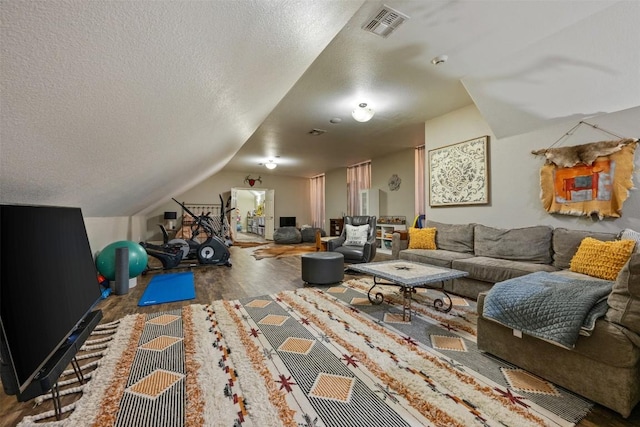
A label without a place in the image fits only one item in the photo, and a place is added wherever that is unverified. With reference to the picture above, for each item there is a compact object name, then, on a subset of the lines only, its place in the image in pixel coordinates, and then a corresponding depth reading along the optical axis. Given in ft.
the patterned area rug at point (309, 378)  4.16
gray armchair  14.28
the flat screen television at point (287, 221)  33.38
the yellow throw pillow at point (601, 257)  7.10
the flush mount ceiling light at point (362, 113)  11.94
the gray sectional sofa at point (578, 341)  4.20
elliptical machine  14.80
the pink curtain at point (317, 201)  33.96
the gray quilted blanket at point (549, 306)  4.62
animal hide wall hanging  8.48
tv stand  2.67
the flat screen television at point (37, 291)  2.53
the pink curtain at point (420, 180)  20.33
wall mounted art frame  12.47
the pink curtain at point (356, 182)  26.63
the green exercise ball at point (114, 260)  10.58
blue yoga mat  9.78
